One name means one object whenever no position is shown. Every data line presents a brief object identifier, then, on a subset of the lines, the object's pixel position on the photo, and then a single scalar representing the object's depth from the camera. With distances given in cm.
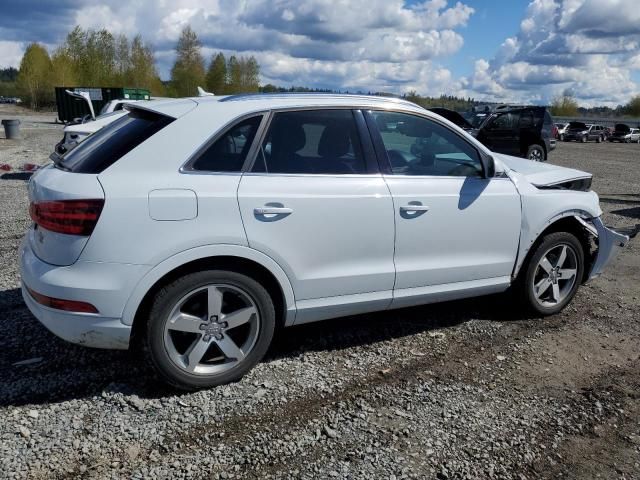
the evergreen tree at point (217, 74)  7619
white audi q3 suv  300
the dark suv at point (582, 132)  4334
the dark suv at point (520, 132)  1659
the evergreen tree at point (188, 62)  6944
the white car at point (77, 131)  1057
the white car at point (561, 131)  4325
